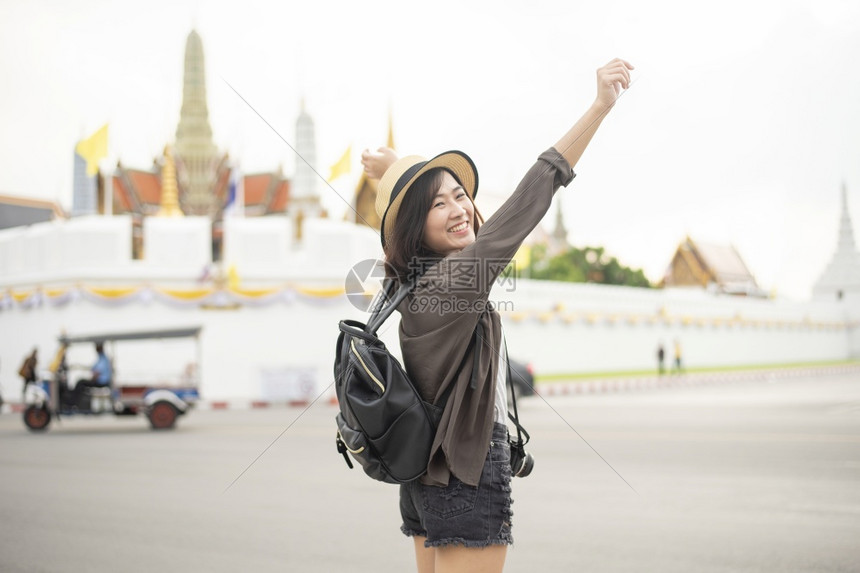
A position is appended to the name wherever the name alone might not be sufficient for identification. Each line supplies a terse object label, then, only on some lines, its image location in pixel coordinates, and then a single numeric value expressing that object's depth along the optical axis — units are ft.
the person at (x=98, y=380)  39.86
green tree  144.97
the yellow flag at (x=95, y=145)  64.03
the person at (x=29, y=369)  43.73
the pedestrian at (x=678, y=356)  82.14
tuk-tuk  39.01
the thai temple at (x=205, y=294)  59.52
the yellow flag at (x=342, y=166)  62.54
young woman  5.89
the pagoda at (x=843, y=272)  158.61
